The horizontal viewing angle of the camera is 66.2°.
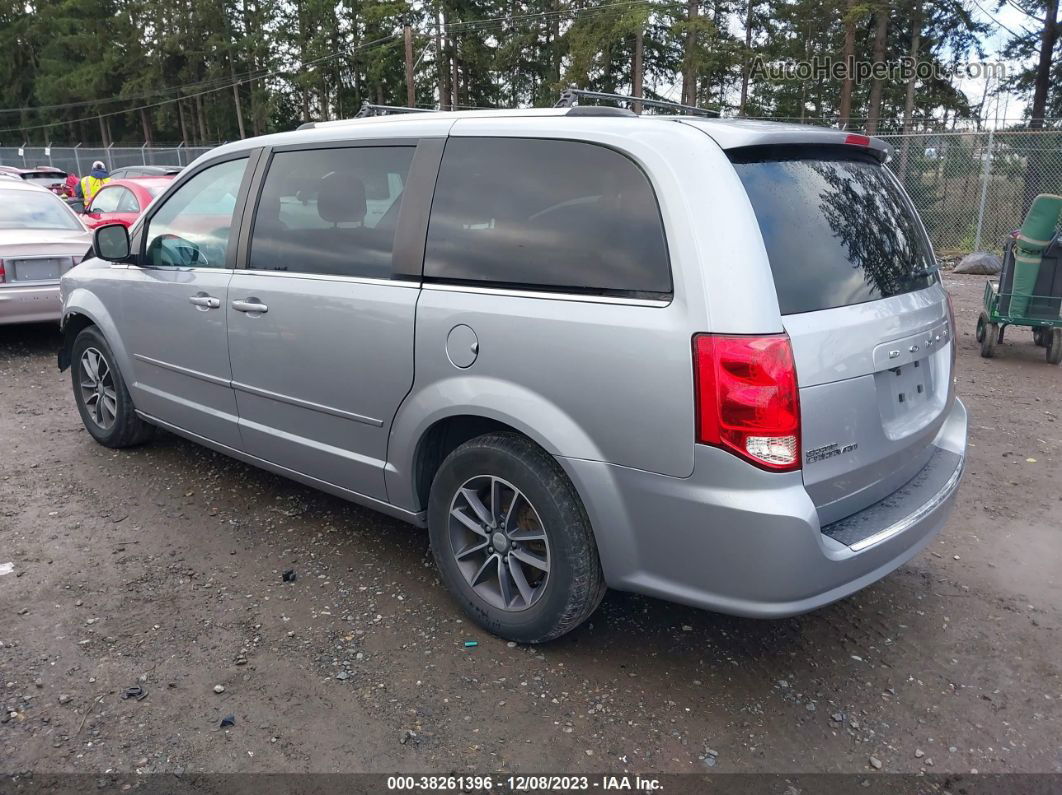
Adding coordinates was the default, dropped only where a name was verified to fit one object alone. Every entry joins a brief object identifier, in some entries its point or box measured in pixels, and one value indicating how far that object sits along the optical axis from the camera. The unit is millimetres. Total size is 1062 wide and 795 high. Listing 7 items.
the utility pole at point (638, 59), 28659
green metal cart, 7422
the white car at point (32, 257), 7535
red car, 10961
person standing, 17952
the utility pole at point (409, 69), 28630
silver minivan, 2434
